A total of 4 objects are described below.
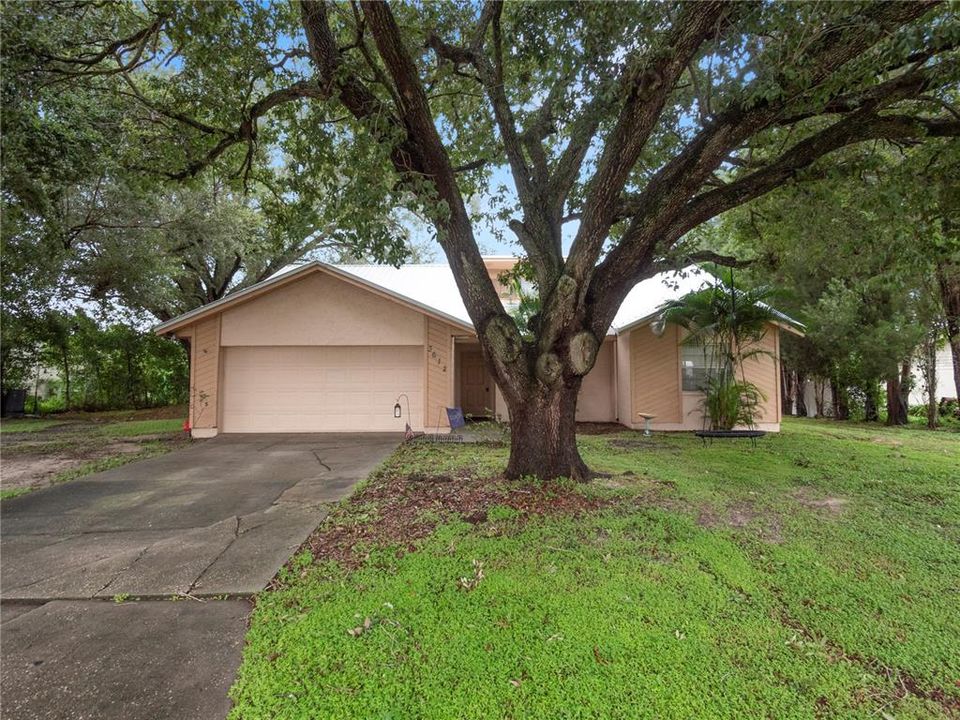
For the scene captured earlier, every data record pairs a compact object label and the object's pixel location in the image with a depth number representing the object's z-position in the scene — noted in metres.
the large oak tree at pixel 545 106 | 4.49
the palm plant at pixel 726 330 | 10.44
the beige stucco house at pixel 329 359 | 11.49
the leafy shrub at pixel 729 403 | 10.77
